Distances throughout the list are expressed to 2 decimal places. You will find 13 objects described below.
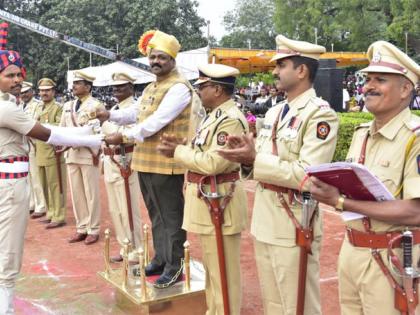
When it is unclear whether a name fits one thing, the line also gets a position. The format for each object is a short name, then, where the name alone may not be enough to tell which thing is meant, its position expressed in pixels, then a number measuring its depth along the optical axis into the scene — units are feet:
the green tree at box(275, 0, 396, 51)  106.32
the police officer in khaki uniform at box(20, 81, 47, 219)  26.11
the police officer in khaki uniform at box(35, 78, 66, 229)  24.27
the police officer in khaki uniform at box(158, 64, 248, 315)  11.53
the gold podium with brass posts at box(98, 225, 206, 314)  13.34
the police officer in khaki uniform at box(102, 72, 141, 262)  18.25
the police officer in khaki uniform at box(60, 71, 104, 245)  21.01
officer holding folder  7.66
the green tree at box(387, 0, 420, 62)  86.83
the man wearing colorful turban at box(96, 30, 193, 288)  13.51
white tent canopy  51.39
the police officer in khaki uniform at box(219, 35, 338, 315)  9.35
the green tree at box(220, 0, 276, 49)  205.29
